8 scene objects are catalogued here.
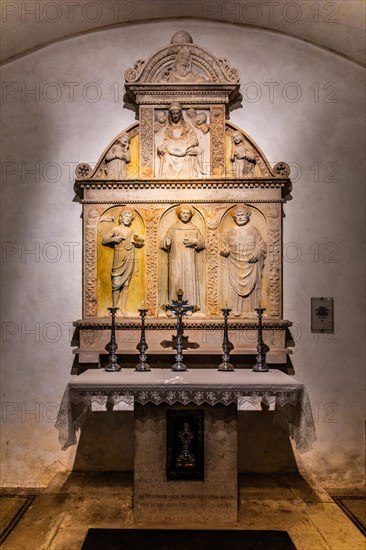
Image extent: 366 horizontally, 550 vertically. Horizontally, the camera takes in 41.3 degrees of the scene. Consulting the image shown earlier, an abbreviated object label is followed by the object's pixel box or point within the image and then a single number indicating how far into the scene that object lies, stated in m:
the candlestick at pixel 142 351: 4.13
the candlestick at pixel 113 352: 4.14
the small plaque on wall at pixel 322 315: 4.74
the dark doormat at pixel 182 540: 3.28
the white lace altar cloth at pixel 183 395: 3.54
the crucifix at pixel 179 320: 4.09
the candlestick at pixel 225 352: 4.12
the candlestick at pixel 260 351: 4.11
